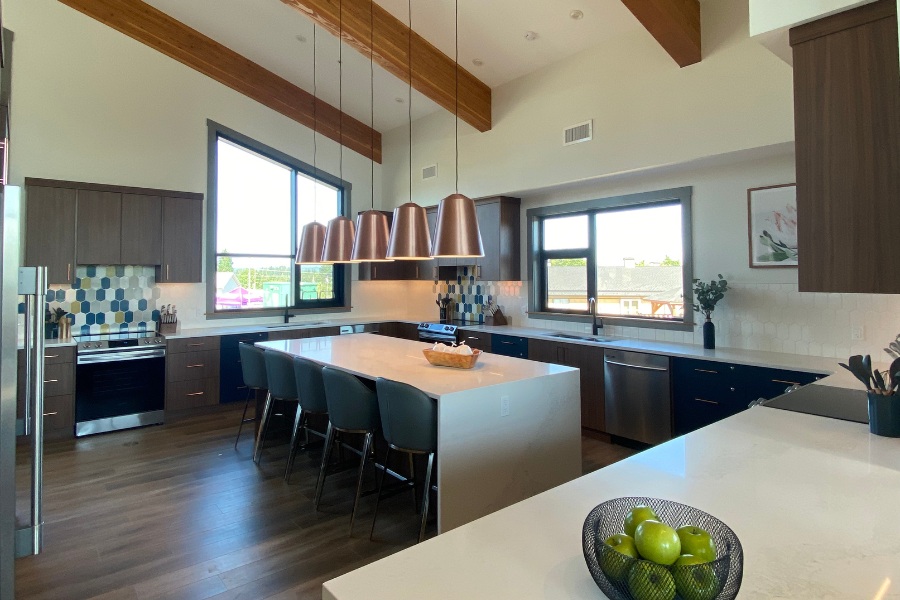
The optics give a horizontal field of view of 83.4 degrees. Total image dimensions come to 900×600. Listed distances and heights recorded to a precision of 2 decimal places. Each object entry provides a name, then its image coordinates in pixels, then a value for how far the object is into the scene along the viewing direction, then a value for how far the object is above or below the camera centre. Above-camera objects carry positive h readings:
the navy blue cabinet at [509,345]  5.12 -0.36
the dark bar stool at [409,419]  2.54 -0.55
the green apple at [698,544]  0.86 -0.41
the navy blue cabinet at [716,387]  3.36 -0.56
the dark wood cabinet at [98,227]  4.80 +0.85
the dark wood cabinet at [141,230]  5.05 +0.86
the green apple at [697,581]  0.80 -0.43
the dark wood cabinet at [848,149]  1.51 +0.50
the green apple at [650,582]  0.82 -0.45
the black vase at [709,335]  4.08 -0.21
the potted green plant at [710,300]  4.07 +0.07
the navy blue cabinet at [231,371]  5.31 -0.61
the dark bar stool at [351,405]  2.91 -0.54
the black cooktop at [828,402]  2.04 -0.42
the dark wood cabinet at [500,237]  5.68 +0.84
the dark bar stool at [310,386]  3.30 -0.48
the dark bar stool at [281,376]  3.59 -0.46
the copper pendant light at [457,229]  3.01 +0.49
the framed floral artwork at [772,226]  3.76 +0.62
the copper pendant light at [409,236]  3.26 +0.49
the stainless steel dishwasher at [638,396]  3.99 -0.71
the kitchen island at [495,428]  2.56 -0.65
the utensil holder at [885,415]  1.76 -0.38
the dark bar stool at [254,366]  3.94 -0.42
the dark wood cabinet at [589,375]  4.46 -0.59
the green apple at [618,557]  0.86 -0.43
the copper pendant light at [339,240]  3.78 +0.54
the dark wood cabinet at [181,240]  5.29 +0.78
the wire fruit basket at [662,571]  0.81 -0.44
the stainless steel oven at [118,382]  4.53 -0.63
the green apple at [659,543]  0.84 -0.39
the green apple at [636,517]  0.95 -0.39
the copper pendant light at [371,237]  3.54 +0.53
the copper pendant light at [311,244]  4.07 +0.55
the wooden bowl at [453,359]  3.19 -0.31
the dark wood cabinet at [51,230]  4.55 +0.78
